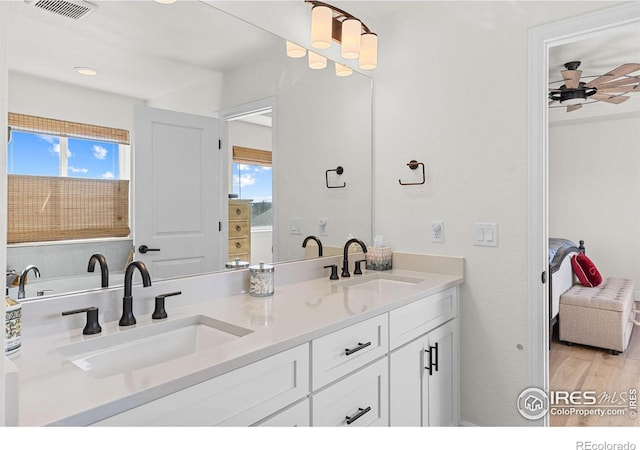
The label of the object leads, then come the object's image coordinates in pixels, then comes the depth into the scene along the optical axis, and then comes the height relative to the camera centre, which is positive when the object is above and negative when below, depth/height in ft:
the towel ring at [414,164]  7.49 +1.06
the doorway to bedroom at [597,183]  11.93 +1.67
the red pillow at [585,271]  13.32 -1.61
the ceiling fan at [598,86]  10.68 +3.94
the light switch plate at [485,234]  6.70 -0.20
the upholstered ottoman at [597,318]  10.84 -2.65
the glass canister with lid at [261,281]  5.73 -0.84
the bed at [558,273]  10.87 -1.47
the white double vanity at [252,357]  2.89 -1.21
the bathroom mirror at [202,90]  4.19 +1.75
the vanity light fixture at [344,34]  6.71 +3.26
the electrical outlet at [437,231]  7.30 -0.17
